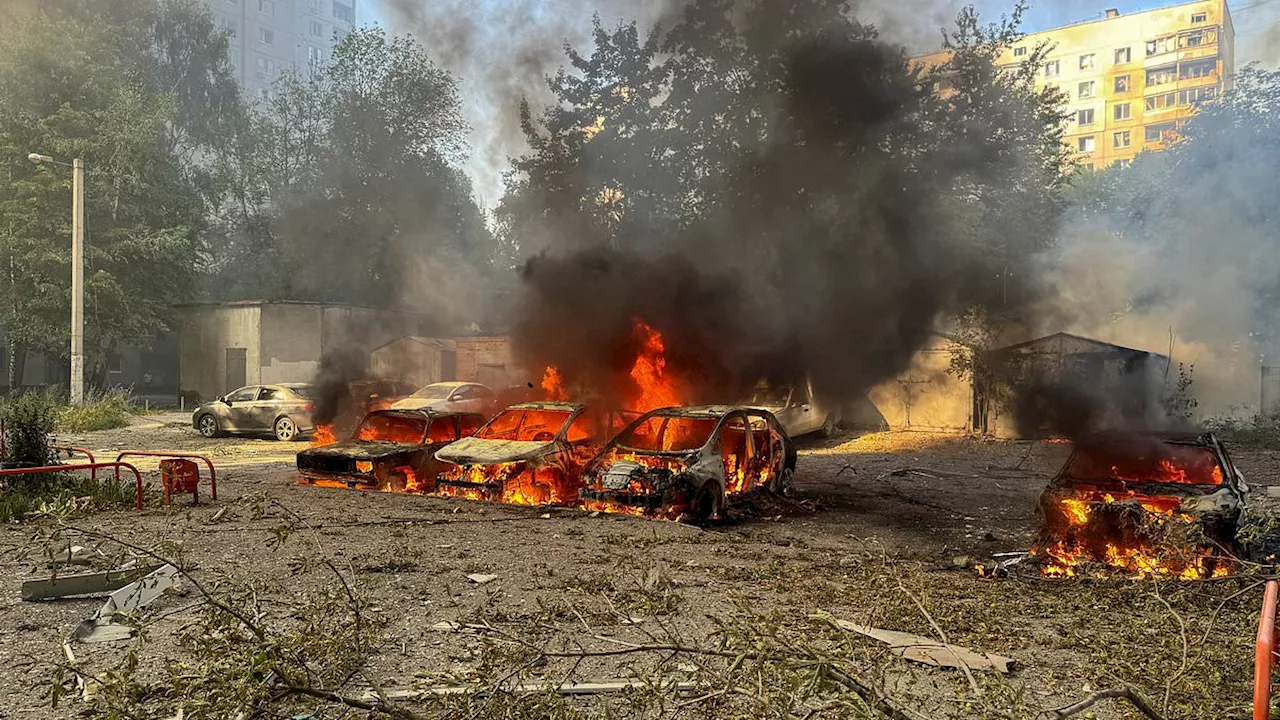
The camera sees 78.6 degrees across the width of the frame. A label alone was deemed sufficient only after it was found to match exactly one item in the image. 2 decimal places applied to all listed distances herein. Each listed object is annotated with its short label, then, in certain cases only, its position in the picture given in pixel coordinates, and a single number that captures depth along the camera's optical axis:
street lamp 19.94
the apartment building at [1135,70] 60.84
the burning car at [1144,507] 6.09
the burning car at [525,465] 9.51
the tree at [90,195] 26.50
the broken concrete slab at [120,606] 4.87
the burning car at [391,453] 10.27
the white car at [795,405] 15.78
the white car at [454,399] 17.48
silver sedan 18.23
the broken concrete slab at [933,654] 4.36
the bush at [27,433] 9.99
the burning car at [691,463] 8.56
